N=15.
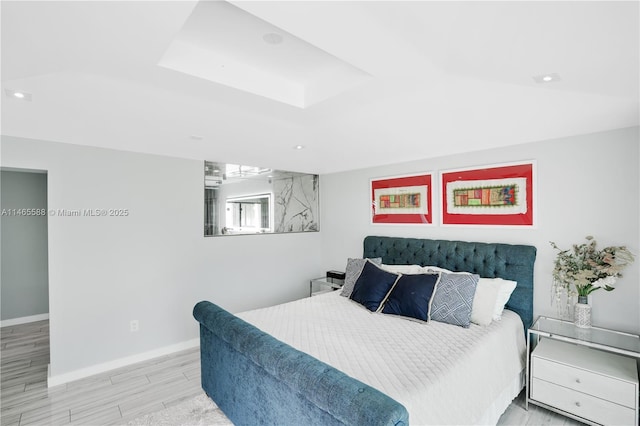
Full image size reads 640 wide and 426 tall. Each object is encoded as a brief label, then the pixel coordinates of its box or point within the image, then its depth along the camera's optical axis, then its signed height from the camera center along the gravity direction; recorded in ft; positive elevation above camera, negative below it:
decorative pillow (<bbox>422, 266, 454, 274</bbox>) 10.21 -1.90
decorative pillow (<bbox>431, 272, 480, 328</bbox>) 8.33 -2.41
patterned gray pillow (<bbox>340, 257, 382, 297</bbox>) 11.30 -2.22
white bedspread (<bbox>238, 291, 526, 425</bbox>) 5.57 -3.03
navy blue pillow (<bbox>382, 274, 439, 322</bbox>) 8.64 -2.42
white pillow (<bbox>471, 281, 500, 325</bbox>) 8.38 -2.51
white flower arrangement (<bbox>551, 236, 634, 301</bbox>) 7.72 -1.48
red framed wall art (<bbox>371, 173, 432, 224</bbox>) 11.93 +0.50
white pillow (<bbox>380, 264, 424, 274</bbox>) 10.64 -1.98
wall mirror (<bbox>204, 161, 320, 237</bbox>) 12.92 +0.62
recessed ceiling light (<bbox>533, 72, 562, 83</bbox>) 5.94 +2.55
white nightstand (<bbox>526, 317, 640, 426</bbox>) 6.82 -3.81
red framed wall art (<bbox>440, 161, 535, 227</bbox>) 9.50 +0.50
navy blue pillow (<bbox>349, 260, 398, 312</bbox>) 9.68 -2.37
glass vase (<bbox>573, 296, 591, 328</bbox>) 8.03 -2.67
